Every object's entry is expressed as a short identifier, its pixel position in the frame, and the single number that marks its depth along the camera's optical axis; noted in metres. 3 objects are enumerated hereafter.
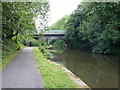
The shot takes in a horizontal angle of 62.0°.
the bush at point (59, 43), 32.57
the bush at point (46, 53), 10.42
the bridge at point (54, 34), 27.50
